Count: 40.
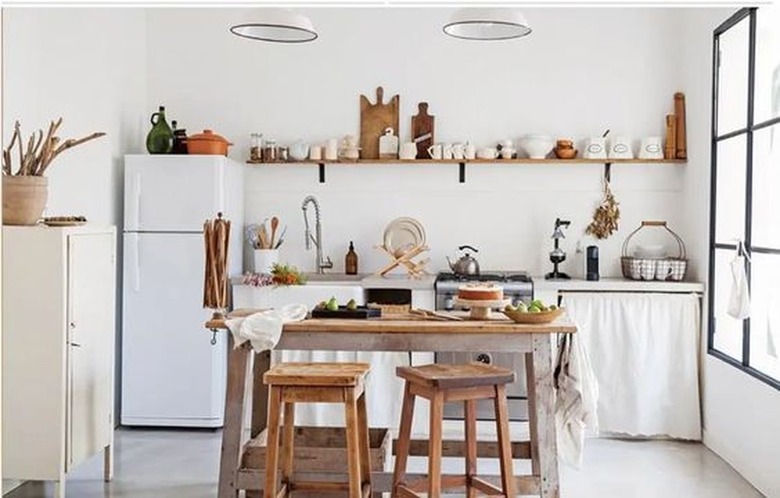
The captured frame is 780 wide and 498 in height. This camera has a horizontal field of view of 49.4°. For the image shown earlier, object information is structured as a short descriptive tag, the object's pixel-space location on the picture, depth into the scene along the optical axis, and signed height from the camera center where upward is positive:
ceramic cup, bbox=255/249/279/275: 5.70 -0.20
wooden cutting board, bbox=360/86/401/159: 5.96 +0.80
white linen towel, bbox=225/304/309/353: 3.46 -0.40
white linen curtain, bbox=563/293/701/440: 5.27 -0.76
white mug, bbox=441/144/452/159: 5.82 +0.57
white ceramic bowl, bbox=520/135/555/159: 5.76 +0.62
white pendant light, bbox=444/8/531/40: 3.79 +1.01
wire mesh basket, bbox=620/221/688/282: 5.48 -0.20
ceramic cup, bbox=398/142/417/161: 5.82 +0.57
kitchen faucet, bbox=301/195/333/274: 5.98 -0.03
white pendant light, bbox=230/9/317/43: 4.10 +1.04
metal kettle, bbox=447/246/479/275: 5.60 -0.21
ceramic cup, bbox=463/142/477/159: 5.81 +0.57
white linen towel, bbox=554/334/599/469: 3.68 -0.71
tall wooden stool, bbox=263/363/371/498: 3.15 -0.60
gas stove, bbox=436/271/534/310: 5.25 -0.34
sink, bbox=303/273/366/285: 5.57 -0.31
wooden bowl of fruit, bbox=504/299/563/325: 3.51 -0.32
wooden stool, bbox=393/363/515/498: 3.21 -0.69
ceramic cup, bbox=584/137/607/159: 5.76 +0.59
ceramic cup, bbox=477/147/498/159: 5.79 +0.56
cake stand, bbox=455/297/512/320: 3.63 -0.30
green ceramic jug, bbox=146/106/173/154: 5.51 +0.59
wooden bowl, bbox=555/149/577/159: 5.75 +0.56
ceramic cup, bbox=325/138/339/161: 5.87 +0.57
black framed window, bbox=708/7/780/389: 4.29 +0.30
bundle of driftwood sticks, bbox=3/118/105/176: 3.85 +0.33
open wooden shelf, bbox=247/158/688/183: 5.73 +0.50
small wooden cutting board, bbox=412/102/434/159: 5.95 +0.79
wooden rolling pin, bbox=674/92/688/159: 5.72 +0.76
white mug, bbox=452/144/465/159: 5.81 +0.57
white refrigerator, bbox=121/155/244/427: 5.34 -0.40
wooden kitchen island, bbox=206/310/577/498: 3.49 -0.47
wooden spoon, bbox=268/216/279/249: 5.75 +0.05
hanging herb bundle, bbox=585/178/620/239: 5.84 +0.13
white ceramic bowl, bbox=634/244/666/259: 5.70 -0.10
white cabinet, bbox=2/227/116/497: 3.71 -0.54
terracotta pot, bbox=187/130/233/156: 5.41 +0.56
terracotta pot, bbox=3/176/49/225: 3.73 +0.13
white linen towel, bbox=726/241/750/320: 4.37 -0.29
